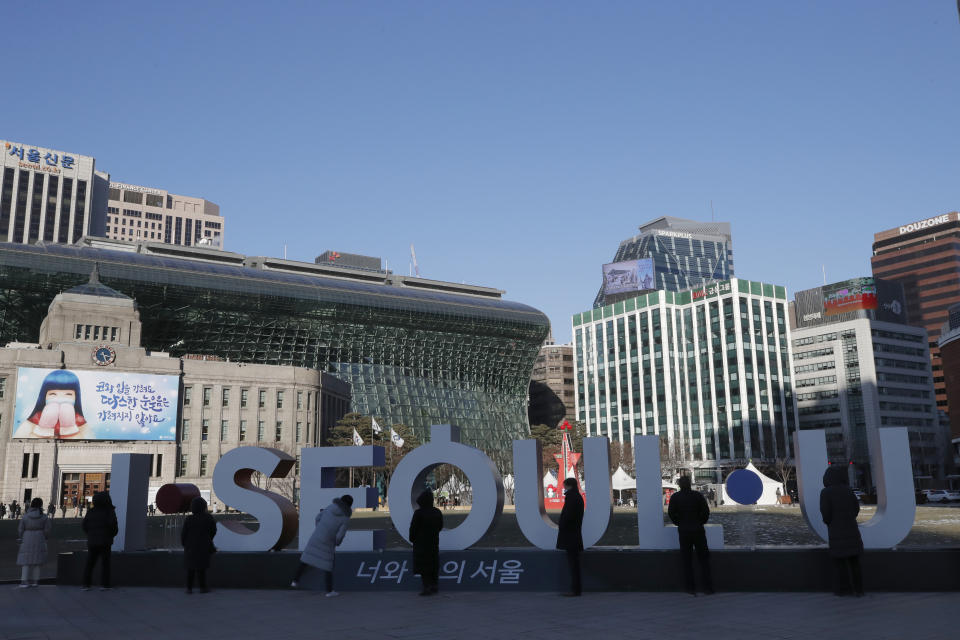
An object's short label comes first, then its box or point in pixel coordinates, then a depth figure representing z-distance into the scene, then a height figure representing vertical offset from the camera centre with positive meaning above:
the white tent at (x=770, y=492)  64.28 -1.64
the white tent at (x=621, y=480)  65.94 -0.52
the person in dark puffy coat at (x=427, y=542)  13.82 -1.08
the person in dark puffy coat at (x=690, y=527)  13.07 -0.86
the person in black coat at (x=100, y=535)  15.40 -0.97
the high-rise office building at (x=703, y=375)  131.88 +16.39
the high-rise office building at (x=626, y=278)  167.75 +39.99
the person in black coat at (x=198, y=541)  14.77 -1.07
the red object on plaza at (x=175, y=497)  17.45 -0.31
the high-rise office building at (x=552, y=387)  165.62 +17.93
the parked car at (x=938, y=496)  75.75 -2.59
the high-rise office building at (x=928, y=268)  170.50 +43.09
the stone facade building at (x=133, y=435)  75.00 +7.81
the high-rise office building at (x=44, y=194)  174.50 +62.92
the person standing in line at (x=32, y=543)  15.92 -1.12
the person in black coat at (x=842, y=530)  12.23 -0.90
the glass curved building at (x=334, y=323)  98.38 +21.57
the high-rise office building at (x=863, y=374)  129.50 +15.45
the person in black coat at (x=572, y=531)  13.35 -0.91
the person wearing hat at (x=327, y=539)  14.10 -1.02
